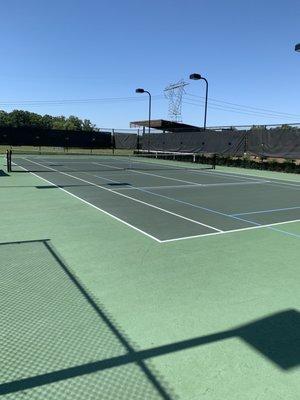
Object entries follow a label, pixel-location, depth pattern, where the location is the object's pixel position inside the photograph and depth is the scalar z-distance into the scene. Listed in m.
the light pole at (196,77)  30.56
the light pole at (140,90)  39.90
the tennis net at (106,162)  22.98
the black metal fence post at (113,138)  43.84
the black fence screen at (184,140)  24.33
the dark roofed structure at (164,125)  48.87
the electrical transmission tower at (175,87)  79.56
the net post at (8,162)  18.92
